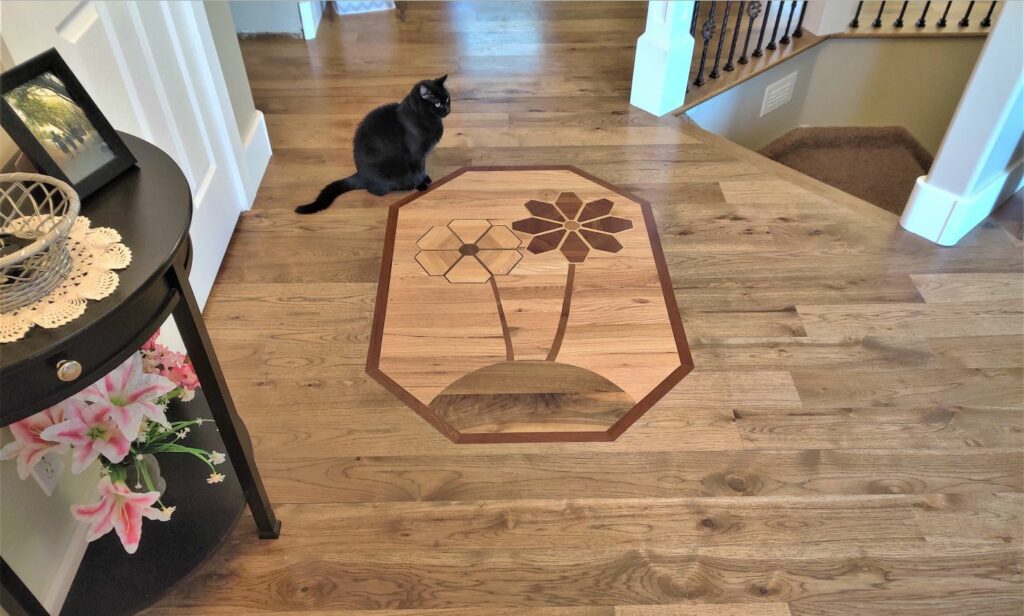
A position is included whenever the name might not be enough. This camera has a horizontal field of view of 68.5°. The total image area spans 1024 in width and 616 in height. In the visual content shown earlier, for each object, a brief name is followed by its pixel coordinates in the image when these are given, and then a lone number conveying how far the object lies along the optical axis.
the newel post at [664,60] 2.76
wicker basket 0.90
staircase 3.11
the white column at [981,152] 1.96
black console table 0.90
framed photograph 1.04
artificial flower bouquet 1.17
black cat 2.41
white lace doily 0.90
